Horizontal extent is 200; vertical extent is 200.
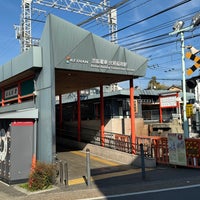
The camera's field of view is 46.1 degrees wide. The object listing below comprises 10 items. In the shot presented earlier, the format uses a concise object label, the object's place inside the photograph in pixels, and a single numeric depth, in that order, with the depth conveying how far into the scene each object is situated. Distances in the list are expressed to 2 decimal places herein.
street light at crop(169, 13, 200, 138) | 13.13
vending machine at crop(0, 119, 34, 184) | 8.70
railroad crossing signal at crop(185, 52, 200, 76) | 9.69
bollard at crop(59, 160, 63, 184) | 8.42
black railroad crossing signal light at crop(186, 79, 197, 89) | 9.38
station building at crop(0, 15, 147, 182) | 9.25
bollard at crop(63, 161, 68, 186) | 8.15
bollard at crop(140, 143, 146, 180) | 8.55
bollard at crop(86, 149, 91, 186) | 7.89
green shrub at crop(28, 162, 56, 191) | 7.73
